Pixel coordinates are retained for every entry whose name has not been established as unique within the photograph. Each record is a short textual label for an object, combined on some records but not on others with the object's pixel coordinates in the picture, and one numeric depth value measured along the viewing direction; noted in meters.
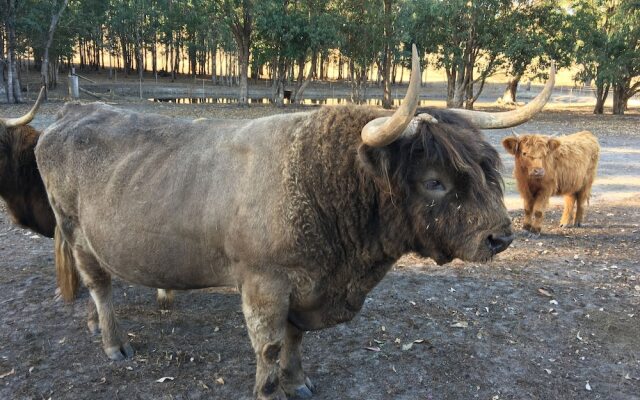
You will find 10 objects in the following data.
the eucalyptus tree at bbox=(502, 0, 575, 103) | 27.28
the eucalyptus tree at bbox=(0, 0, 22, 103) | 25.27
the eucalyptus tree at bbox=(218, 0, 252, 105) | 27.52
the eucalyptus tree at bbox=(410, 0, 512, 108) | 27.33
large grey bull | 3.09
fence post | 30.30
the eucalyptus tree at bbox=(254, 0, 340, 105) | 26.69
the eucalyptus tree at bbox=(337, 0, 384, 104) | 29.61
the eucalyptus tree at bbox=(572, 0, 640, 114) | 26.86
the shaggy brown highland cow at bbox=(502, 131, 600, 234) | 8.09
